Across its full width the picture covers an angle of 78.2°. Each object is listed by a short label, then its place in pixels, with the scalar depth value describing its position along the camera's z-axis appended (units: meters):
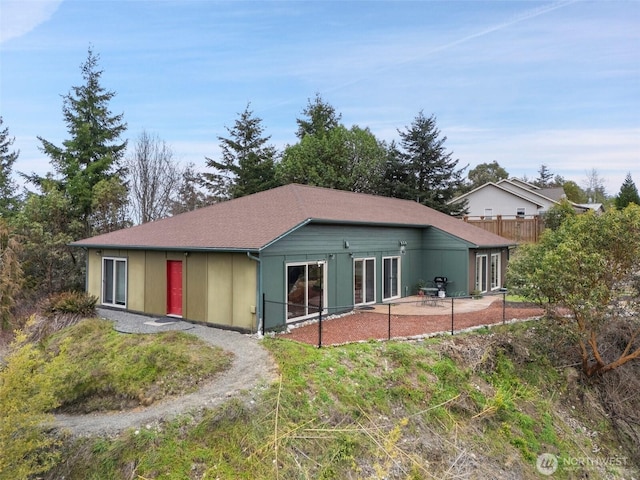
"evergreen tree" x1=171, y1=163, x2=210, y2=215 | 30.58
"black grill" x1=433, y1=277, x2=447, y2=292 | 16.56
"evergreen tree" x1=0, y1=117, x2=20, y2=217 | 24.98
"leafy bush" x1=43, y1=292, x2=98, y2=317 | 11.97
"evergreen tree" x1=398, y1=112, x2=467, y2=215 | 31.88
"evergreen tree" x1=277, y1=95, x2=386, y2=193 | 30.03
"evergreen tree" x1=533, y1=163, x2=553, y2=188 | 67.44
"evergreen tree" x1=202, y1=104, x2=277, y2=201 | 33.44
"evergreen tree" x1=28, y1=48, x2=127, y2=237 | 22.33
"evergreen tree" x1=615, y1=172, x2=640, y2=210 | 32.15
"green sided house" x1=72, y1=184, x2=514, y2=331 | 10.68
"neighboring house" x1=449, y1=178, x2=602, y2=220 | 31.77
